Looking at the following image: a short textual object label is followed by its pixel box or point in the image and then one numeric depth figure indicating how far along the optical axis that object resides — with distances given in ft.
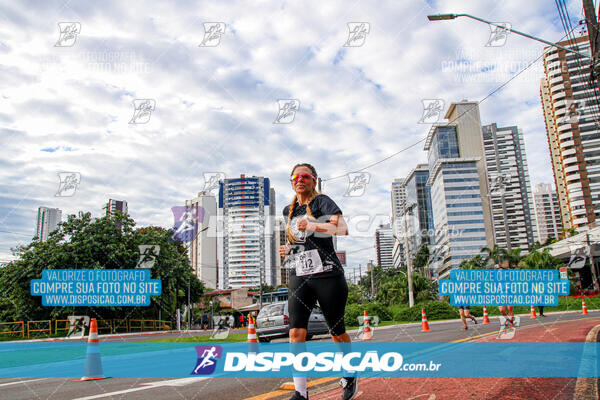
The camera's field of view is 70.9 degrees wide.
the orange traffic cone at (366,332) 35.84
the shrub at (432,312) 89.20
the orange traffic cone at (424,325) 45.29
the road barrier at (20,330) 76.64
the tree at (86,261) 84.43
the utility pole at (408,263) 94.22
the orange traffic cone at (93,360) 18.42
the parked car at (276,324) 41.09
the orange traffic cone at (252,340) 18.69
